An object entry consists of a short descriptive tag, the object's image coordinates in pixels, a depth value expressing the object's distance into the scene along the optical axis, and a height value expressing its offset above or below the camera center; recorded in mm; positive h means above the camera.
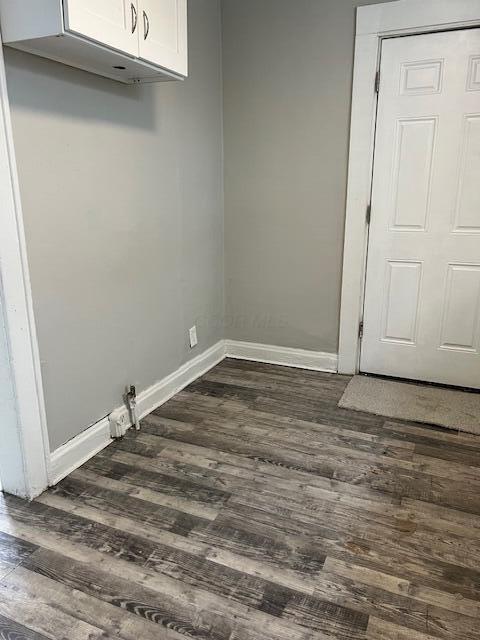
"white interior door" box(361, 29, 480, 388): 2658 -190
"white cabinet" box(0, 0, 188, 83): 1540 +505
